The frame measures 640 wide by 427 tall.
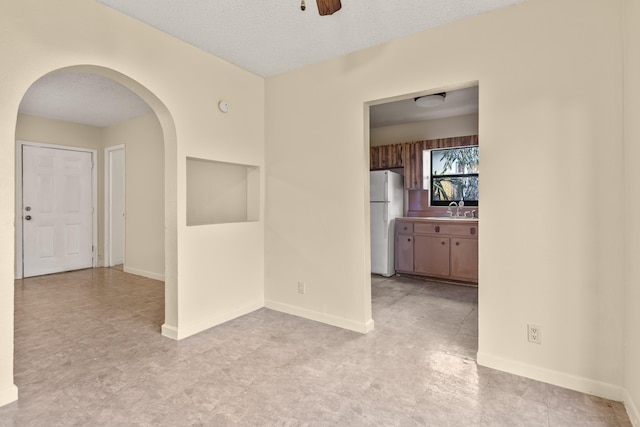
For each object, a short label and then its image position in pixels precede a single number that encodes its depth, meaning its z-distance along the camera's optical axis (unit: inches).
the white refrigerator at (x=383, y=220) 196.2
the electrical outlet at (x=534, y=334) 85.4
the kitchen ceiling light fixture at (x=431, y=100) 156.5
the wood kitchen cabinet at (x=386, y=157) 210.2
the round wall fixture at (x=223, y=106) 122.3
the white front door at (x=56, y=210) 196.4
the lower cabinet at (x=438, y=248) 176.1
